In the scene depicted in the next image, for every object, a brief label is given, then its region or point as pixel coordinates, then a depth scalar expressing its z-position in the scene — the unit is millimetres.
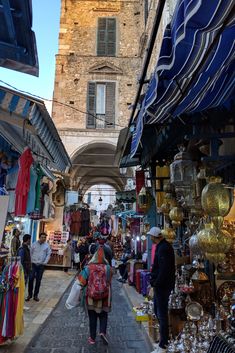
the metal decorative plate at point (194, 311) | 3947
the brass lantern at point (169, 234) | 5777
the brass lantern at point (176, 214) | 5363
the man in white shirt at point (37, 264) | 8234
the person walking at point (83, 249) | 13669
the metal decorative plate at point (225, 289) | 4537
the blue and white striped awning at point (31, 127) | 3983
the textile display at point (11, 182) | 6867
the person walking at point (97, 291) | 4992
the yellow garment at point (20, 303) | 4637
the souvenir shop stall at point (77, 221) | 19325
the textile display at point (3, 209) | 4700
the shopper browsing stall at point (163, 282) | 4340
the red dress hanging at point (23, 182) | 5497
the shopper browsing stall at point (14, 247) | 5121
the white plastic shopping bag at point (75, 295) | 5066
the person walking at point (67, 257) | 15852
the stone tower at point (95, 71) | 19000
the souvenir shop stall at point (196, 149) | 1899
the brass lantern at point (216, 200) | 3285
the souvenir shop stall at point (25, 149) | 4008
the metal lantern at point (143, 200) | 7527
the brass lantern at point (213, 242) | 3156
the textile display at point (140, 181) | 8102
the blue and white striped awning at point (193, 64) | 1595
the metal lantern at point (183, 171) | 4035
